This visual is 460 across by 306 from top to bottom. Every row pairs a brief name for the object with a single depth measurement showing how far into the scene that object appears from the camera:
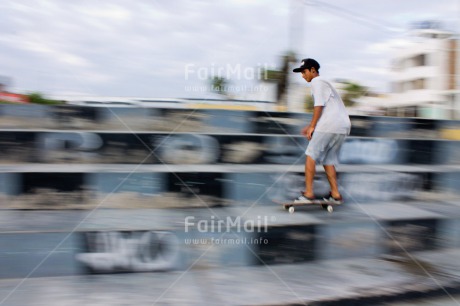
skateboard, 3.87
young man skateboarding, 3.97
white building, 22.94
